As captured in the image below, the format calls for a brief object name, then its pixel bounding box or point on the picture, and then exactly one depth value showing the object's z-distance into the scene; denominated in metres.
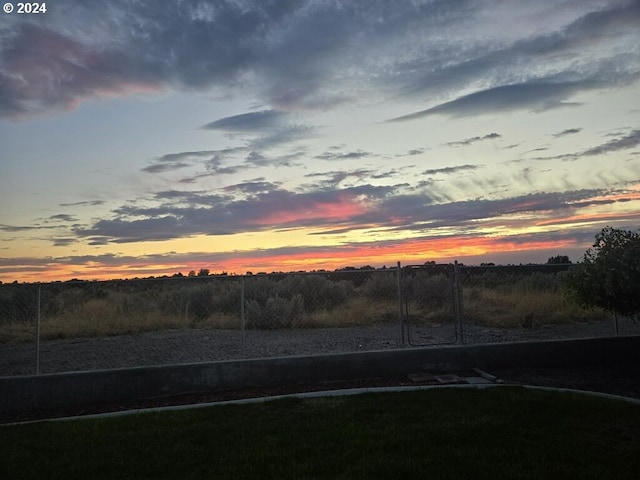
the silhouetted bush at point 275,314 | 14.88
